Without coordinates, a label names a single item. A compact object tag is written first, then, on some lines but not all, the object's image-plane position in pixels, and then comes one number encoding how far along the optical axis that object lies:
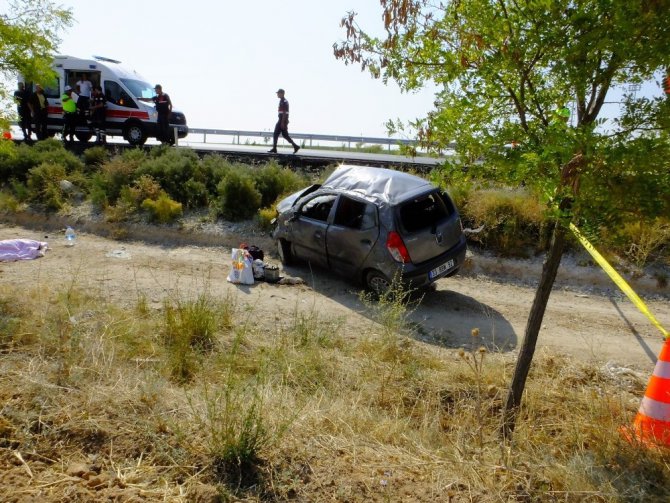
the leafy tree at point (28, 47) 7.04
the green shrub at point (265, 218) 12.16
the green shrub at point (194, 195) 13.34
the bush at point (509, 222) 10.58
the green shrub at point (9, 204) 13.51
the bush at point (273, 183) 13.17
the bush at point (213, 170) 13.68
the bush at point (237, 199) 12.73
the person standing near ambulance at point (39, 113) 17.55
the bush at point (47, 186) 13.61
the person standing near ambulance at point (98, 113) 17.41
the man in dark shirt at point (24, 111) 17.44
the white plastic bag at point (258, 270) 9.37
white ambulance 17.67
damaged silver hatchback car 7.87
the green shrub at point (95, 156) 15.35
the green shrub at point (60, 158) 14.89
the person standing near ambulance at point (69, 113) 17.05
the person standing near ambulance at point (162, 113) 17.02
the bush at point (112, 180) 13.46
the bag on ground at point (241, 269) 9.17
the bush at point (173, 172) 13.55
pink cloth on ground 9.91
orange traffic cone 3.76
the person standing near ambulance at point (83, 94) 17.19
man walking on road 16.38
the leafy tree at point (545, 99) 3.06
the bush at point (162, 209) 12.72
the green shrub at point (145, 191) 13.25
